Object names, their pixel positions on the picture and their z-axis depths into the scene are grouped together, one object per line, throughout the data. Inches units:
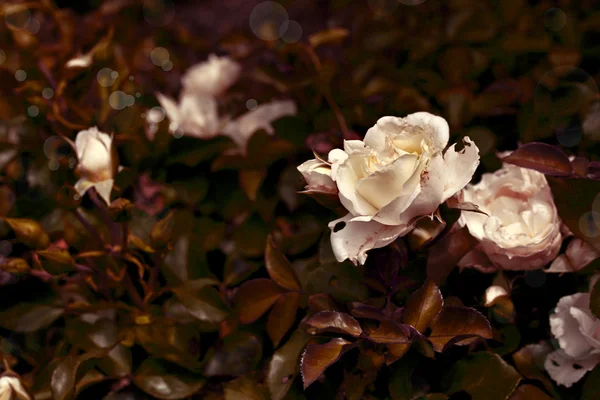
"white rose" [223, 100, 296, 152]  44.5
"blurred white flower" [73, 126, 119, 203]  38.8
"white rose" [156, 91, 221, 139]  44.0
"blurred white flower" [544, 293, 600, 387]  37.0
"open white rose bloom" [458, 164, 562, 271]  37.1
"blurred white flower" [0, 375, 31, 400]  37.9
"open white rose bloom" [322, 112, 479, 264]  35.7
